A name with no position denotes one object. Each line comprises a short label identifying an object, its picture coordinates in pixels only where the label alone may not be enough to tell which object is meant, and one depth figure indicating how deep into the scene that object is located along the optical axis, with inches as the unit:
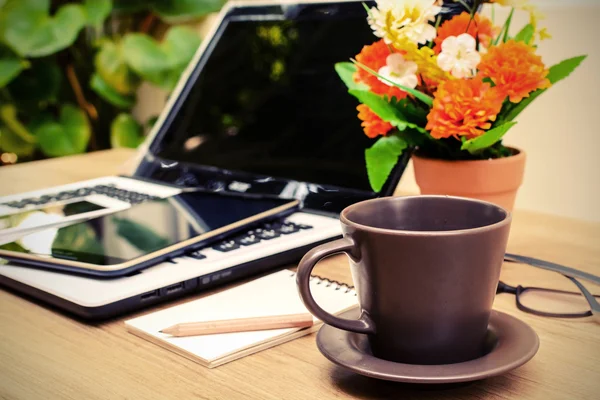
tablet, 38.7
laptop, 39.6
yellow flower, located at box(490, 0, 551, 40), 39.9
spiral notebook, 35.1
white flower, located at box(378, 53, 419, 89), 40.3
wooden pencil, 35.7
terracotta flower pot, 40.5
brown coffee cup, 32.1
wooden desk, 33.1
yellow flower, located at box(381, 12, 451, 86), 39.8
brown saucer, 32.0
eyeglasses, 37.2
